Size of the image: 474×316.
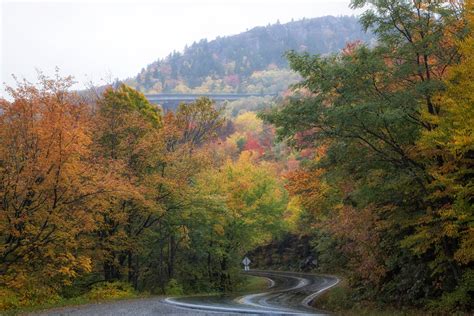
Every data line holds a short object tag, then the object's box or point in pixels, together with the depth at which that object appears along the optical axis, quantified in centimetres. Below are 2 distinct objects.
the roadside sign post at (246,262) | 4647
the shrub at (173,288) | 3044
